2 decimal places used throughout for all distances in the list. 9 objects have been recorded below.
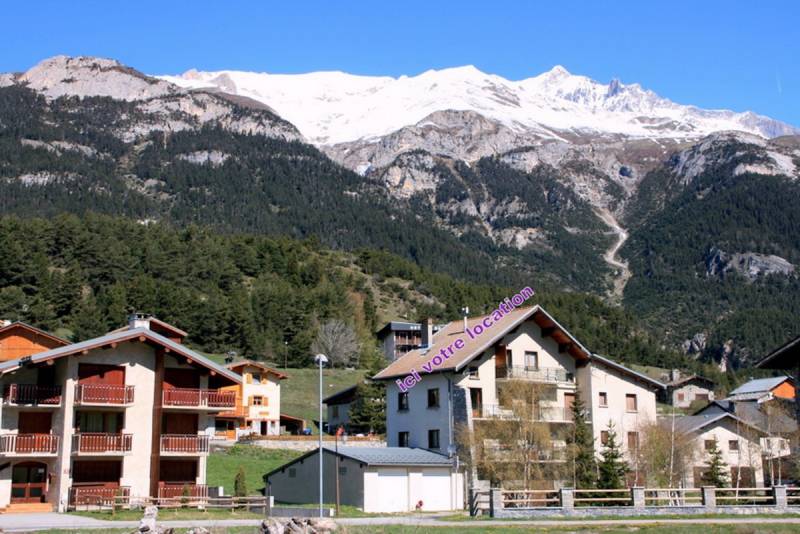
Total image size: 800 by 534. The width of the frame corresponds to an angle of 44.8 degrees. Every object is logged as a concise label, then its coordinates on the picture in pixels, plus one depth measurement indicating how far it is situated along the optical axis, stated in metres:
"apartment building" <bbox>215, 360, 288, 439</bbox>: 91.00
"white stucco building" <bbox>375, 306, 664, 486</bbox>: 61.28
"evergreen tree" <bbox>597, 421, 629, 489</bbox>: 54.62
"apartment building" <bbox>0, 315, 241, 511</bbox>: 48.16
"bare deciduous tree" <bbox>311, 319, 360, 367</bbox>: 135.88
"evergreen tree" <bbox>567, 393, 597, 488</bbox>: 56.40
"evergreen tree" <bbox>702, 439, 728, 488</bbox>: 64.19
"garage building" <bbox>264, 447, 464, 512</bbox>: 54.69
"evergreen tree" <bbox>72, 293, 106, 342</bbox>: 120.88
